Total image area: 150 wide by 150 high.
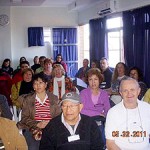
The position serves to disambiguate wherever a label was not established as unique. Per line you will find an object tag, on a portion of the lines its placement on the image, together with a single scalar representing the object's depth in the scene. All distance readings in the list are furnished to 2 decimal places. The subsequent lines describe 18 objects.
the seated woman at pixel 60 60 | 6.92
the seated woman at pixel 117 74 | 4.19
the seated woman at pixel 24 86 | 3.59
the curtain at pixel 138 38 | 4.73
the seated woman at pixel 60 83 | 3.74
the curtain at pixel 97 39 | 6.36
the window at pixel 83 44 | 7.77
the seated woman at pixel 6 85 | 4.13
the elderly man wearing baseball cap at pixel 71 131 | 1.75
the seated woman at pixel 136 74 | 3.87
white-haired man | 1.93
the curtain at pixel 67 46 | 7.53
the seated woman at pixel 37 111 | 2.41
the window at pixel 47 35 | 7.59
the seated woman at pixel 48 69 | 4.39
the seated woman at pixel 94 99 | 2.81
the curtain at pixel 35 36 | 7.38
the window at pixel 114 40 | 5.97
